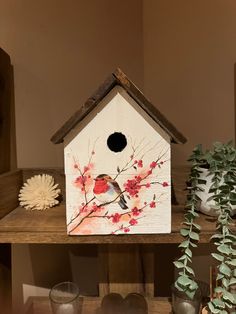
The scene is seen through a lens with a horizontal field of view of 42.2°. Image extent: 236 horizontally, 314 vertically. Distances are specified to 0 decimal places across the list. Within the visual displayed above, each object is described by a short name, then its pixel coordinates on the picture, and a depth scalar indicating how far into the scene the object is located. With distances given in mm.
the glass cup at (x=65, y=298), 786
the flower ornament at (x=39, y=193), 763
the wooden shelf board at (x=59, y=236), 590
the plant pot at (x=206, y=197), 656
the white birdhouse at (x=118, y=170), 583
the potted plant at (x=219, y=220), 575
